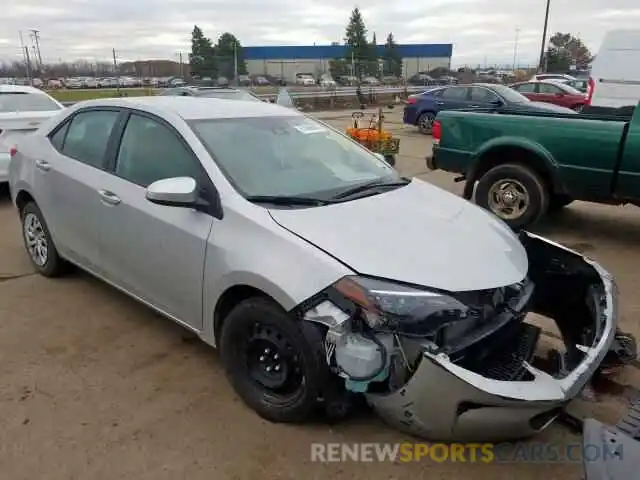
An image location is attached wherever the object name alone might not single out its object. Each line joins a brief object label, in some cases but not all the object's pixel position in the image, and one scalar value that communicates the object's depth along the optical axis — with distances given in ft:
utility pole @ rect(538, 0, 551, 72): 124.17
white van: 35.04
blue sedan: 44.93
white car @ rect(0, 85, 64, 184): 23.32
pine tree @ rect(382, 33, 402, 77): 151.22
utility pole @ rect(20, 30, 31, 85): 100.19
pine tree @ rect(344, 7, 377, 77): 132.63
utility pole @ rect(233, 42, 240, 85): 108.88
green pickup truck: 18.42
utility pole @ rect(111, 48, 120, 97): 128.36
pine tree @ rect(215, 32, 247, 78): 110.83
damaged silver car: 7.88
